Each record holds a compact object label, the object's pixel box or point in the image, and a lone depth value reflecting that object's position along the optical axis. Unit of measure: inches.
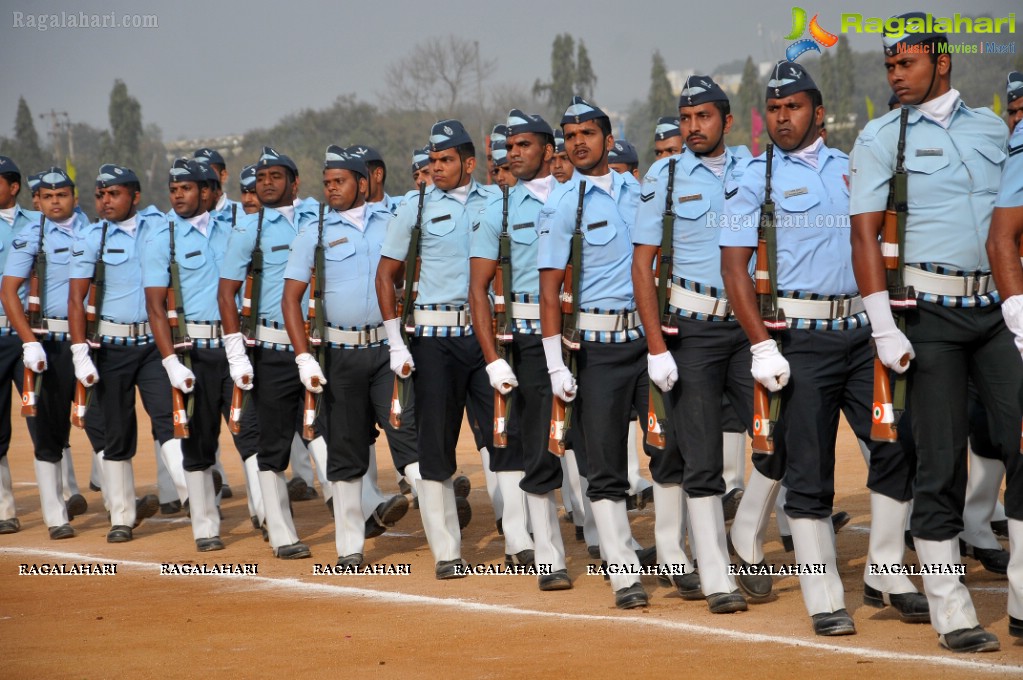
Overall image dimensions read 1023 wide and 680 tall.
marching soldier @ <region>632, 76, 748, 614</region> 538.9
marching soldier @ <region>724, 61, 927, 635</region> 497.7
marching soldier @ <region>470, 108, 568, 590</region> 616.7
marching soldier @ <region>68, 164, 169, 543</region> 807.7
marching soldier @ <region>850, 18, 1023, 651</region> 458.6
